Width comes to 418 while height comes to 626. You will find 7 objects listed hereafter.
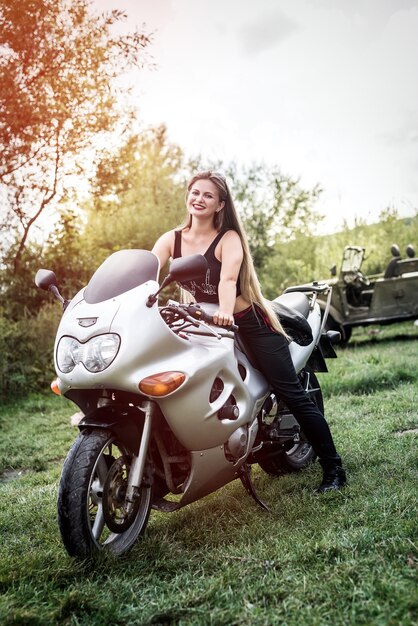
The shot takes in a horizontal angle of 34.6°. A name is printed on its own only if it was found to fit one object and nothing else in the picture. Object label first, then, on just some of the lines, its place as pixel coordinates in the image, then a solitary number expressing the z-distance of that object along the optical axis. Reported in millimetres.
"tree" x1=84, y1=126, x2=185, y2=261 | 12242
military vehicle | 12126
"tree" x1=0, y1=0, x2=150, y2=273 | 9922
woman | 3625
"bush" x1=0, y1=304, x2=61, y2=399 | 9023
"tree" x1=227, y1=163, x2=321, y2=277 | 18750
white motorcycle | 2904
